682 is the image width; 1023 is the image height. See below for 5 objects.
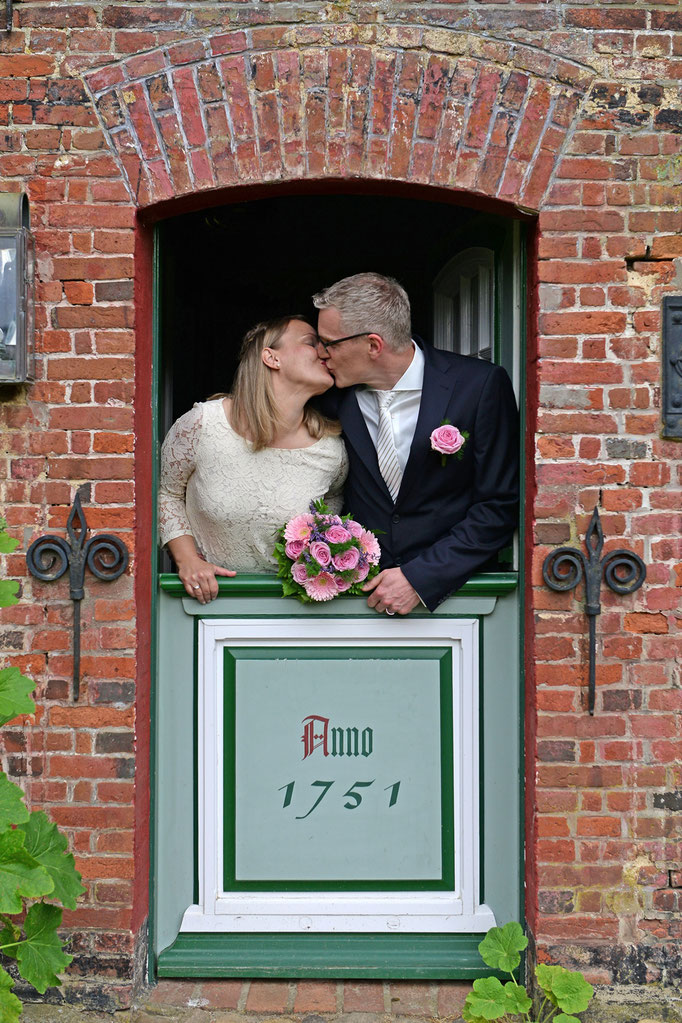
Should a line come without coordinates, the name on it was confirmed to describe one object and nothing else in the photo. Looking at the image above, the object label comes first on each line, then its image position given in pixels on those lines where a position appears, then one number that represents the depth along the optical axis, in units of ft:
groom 12.14
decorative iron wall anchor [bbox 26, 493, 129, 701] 11.48
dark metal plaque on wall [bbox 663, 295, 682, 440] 11.50
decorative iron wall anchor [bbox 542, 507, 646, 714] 11.45
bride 12.45
